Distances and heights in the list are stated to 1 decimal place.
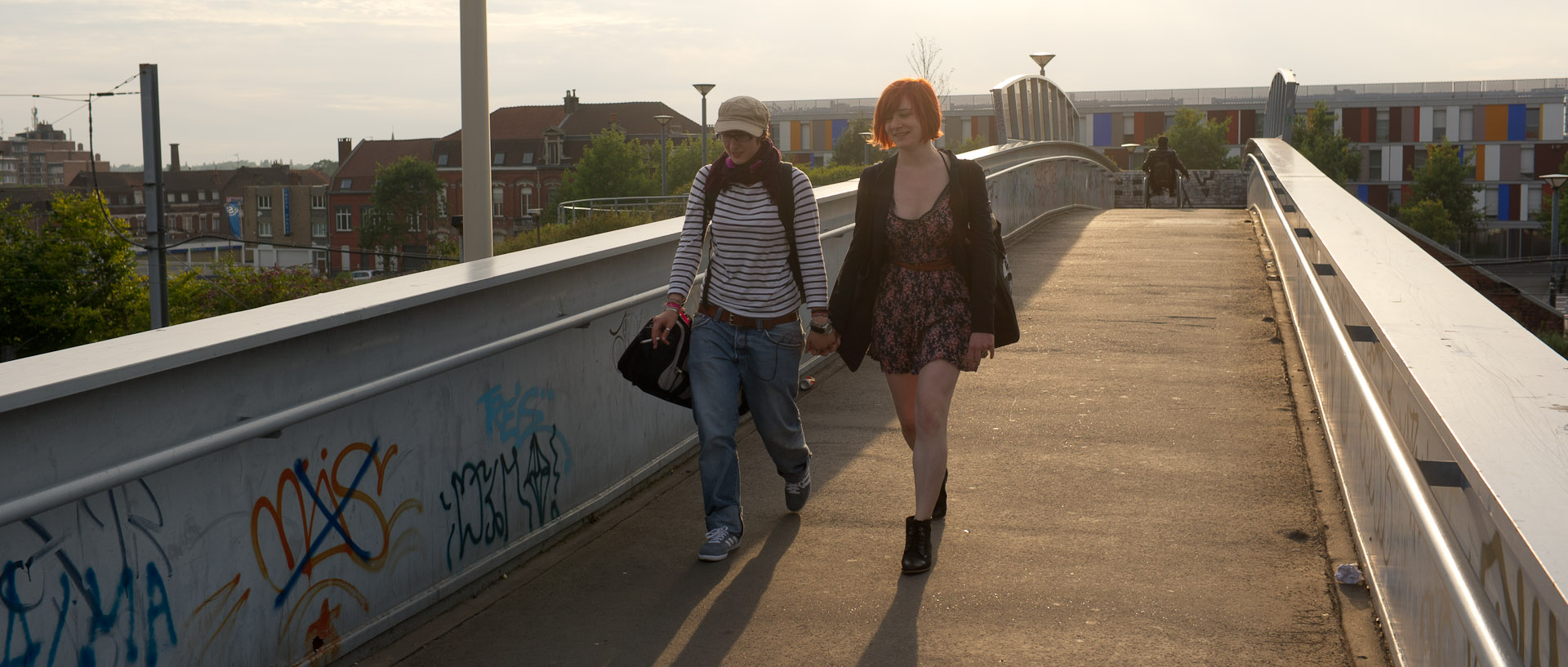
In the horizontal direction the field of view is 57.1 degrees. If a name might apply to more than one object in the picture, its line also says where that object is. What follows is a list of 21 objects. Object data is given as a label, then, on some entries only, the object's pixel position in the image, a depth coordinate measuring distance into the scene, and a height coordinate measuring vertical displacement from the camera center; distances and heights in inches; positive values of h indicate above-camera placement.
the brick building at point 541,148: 4480.8 +176.7
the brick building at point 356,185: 4918.8 +70.4
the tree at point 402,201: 4261.8 +11.1
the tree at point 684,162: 3539.4 +101.3
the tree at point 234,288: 2390.5 -140.5
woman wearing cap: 184.9 -12.0
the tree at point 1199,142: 3184.1 +127.8
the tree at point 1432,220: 2866.6 -43.8
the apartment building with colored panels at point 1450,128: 3467.0 +172.0
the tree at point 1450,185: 2977.4 +27.7
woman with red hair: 181.0 -8.3
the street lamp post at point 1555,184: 1596.9 +15.2
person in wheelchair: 925.2 +20.0
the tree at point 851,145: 2898.6 +115.0
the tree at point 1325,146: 2933.1 +107.4
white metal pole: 273.9 +14.1
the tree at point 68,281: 2113.7 -111.8
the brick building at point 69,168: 7736.2 +206.9
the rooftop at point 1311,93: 3479.3 +265.5
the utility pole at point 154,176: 1000.9 +21.1
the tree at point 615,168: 3676.2 +89.1
